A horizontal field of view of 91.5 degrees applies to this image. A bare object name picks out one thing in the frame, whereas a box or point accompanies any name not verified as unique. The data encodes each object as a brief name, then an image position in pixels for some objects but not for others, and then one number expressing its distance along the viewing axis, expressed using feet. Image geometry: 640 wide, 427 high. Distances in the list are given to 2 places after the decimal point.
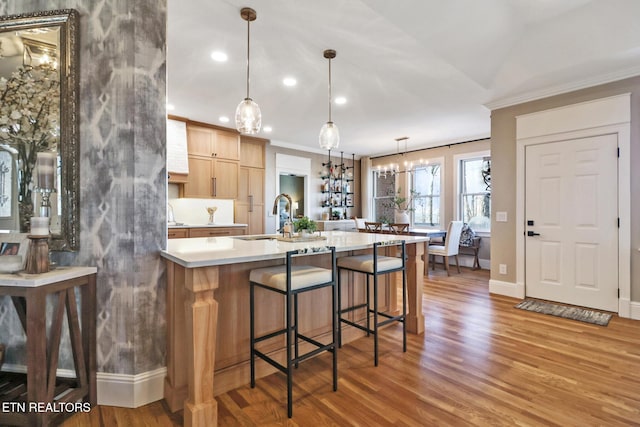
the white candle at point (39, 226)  5.20
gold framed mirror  6.07
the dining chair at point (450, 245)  17.66
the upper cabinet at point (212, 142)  17.70
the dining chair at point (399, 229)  17.98
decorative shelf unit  25.67
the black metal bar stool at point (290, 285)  5.78
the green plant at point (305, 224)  8.69
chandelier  24.14
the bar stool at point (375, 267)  7.59
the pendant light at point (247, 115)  8.61
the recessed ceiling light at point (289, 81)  12.26
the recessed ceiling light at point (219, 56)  10.16
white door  11.19
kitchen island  5.26
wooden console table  4.88
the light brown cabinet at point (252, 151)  20.59
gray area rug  10.45
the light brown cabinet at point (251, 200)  20.31
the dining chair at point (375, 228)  19.91
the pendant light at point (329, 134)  10.25
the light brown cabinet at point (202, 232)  15.52
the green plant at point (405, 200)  24.03
